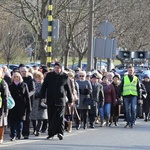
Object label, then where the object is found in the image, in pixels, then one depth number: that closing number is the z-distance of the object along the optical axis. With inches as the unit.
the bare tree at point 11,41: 2128.4
